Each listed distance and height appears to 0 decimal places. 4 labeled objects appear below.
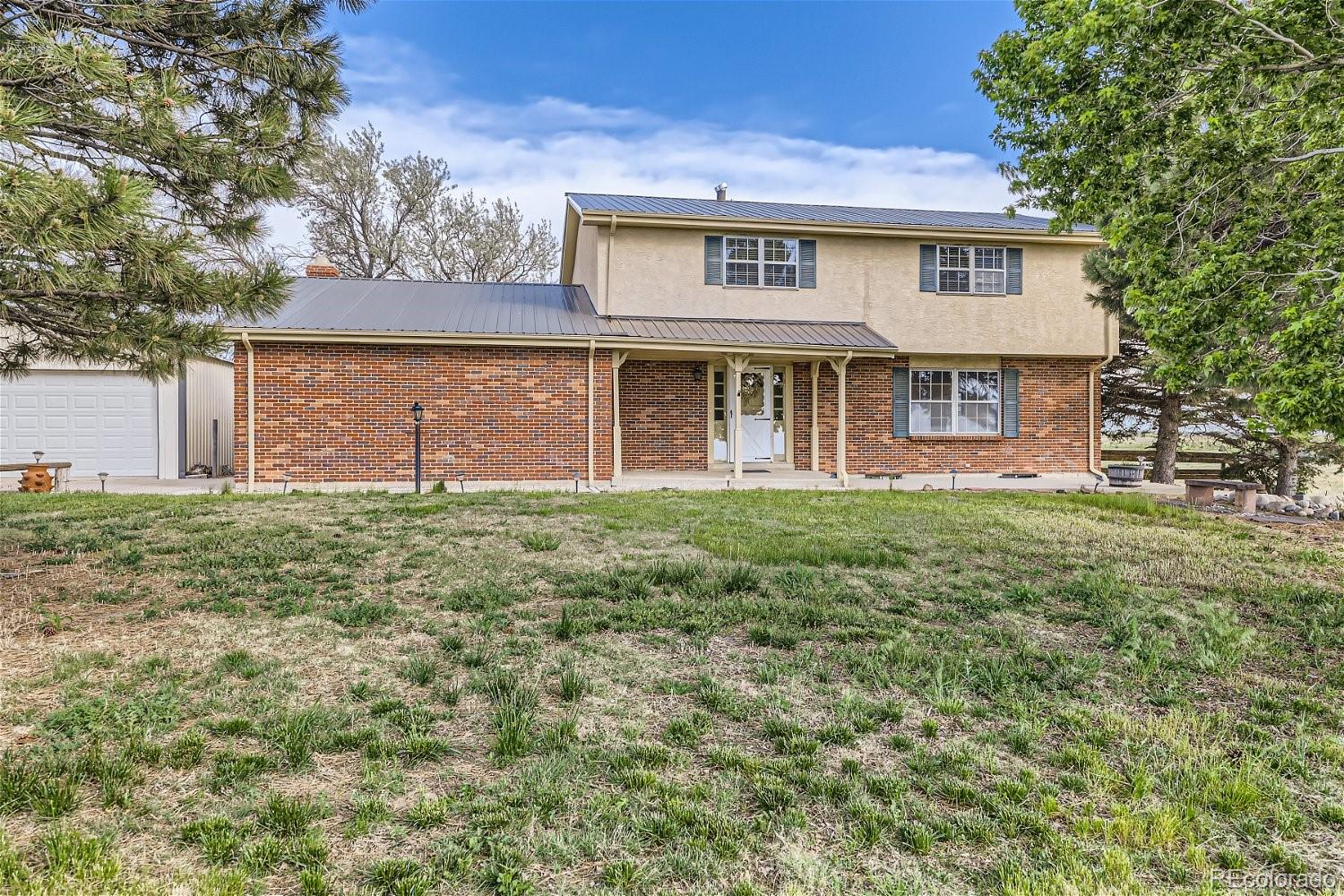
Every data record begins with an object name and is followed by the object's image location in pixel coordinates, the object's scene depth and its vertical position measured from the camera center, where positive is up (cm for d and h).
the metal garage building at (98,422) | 1289 +39
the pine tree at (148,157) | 328 +178
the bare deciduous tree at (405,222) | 2161 +730
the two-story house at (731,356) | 1148 +162
